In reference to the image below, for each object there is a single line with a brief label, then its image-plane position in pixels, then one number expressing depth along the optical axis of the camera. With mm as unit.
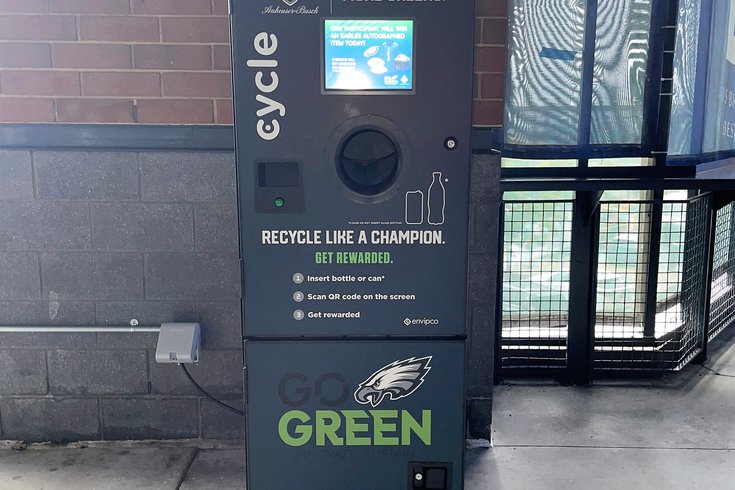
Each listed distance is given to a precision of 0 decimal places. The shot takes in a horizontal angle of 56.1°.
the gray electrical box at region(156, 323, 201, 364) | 2516
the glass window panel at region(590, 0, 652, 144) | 2889
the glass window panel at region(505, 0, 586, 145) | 2834
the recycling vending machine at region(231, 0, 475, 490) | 1745
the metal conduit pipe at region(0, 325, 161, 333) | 2592
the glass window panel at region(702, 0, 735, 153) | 3082
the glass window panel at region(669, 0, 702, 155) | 2957
